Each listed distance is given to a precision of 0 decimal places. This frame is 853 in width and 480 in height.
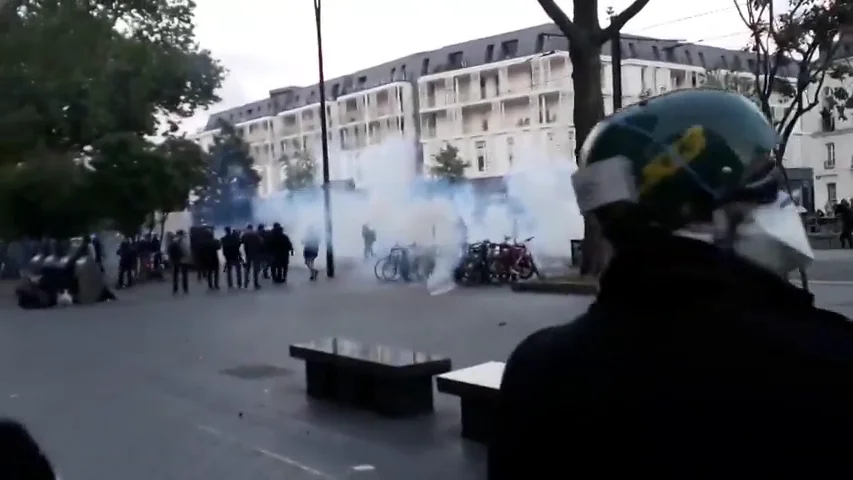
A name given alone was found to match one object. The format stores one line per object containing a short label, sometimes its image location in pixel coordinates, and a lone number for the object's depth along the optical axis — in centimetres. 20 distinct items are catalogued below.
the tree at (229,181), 5319
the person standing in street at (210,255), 2289
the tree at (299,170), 5868
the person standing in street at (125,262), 2764
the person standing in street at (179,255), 2275
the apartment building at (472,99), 6231
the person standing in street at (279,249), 2388
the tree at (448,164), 5372
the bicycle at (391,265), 2289
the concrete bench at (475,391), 632
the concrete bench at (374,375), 750
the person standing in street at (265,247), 2367
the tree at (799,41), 2233
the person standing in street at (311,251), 2619
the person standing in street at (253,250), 2314
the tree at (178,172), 2616
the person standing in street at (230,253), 2319
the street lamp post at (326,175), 2634
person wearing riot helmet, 128
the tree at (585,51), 1605
